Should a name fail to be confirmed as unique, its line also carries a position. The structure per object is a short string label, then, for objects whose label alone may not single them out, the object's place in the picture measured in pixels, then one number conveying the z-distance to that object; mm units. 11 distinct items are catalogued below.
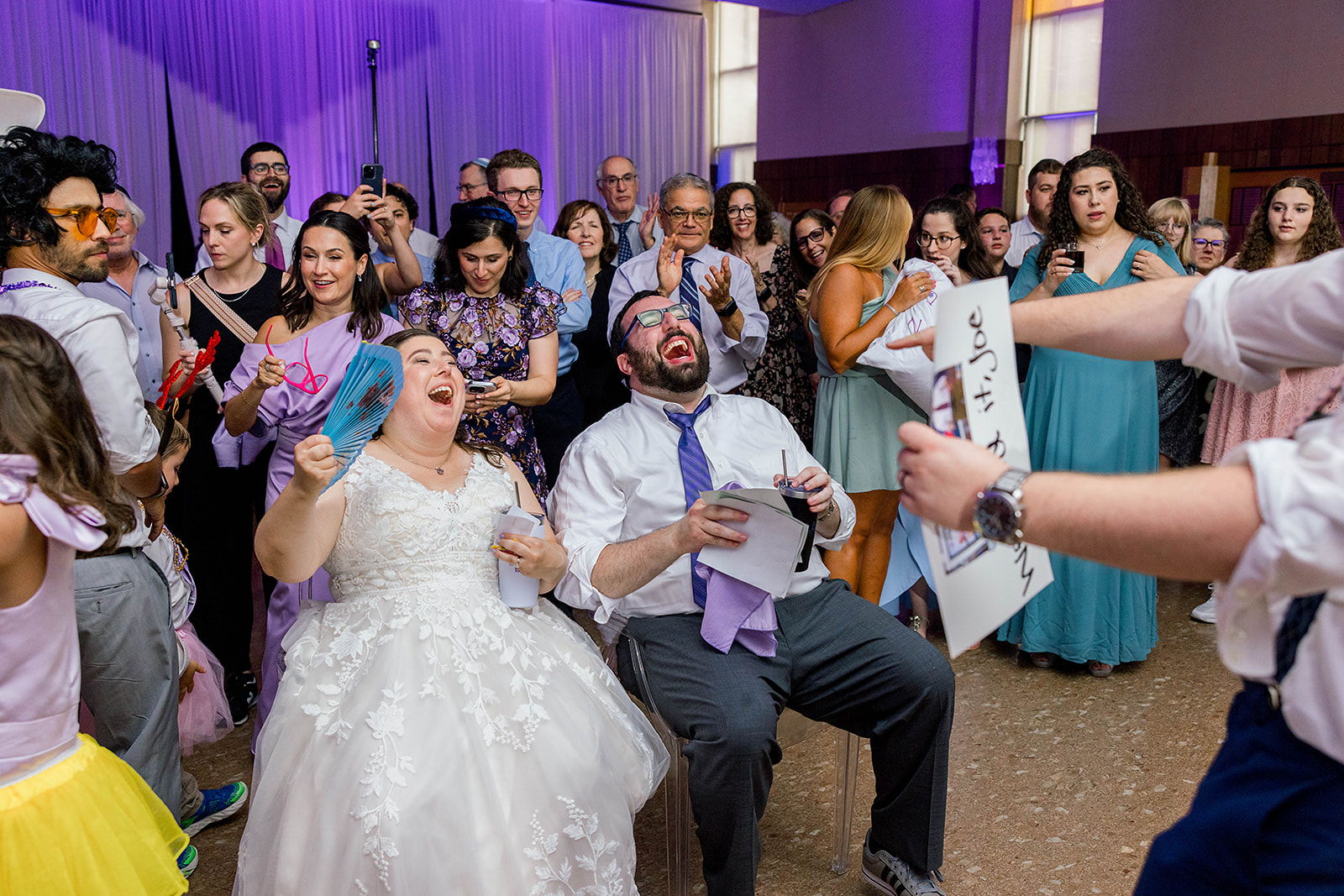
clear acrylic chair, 2152
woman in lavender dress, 2719
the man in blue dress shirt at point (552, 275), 3648
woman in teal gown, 3400
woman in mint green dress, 3434
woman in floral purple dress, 3090
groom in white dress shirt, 2039
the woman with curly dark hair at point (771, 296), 4242
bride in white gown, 1690
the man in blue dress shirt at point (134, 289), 3174
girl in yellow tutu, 1445
